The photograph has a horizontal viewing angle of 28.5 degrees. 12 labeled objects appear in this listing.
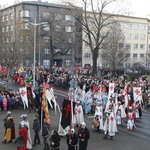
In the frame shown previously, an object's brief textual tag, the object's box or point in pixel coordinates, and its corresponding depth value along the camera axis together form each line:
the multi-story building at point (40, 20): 50.16
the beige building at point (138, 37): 75.81
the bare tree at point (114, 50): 46.84
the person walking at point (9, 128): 13.60
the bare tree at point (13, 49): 26.97
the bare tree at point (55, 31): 44.75
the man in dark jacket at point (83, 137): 11.81
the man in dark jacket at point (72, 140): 11.22
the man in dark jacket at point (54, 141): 10.98
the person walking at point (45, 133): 12.34
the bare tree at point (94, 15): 36.34
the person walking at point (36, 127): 13.22
